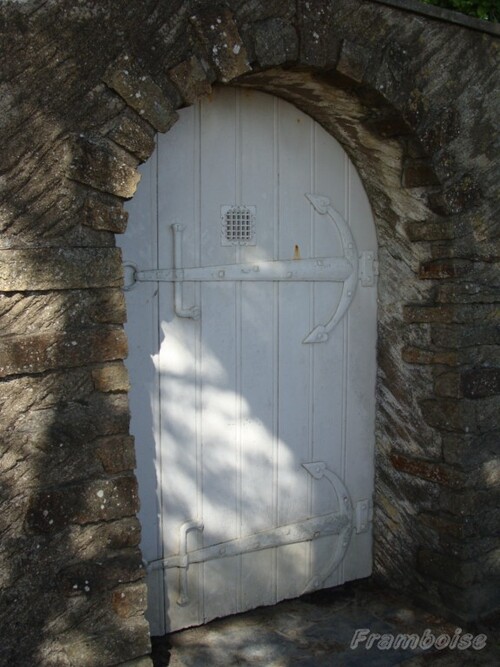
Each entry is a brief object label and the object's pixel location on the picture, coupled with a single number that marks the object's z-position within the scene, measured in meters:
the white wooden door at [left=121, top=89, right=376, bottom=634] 2.83
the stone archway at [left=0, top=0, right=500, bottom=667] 2.17
